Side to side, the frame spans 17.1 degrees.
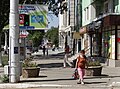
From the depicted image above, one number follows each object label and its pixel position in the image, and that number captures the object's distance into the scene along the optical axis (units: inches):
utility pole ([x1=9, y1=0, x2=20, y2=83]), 749.3
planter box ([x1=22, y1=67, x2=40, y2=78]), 854.5
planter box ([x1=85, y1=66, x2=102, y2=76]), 859.9
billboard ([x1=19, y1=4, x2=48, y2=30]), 908.6
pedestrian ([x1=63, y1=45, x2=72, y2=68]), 1200.9
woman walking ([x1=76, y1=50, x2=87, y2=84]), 729.1
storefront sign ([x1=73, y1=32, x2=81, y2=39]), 2309.7
